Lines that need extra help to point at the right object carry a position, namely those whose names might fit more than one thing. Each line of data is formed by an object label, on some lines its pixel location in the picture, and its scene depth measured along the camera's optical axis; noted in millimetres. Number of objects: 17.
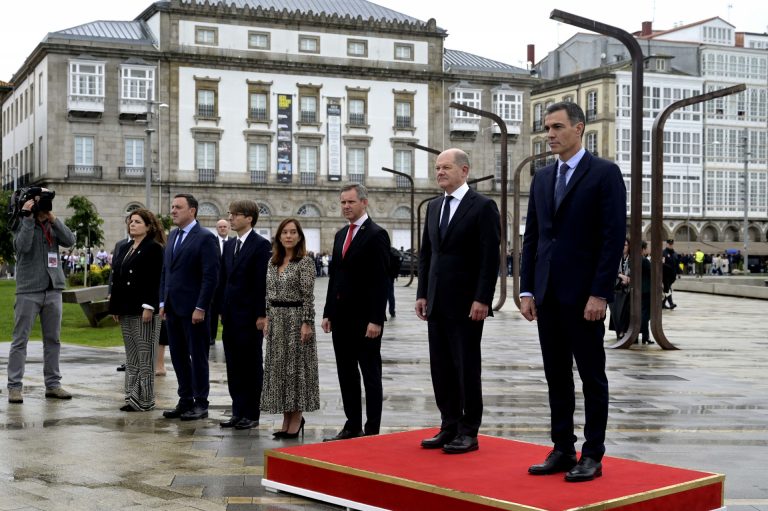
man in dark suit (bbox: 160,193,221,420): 10883
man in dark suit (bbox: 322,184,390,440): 9336
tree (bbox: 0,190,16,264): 48625
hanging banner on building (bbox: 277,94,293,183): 72875
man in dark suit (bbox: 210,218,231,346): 17344
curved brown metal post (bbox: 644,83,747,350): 19609
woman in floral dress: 9633
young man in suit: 10289
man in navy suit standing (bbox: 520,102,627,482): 6926
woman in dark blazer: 11227
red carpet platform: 6293
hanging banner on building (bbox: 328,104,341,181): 74125
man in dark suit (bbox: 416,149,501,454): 8023
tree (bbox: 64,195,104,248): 53406
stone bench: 21484
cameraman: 11984
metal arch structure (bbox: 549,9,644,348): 19531
